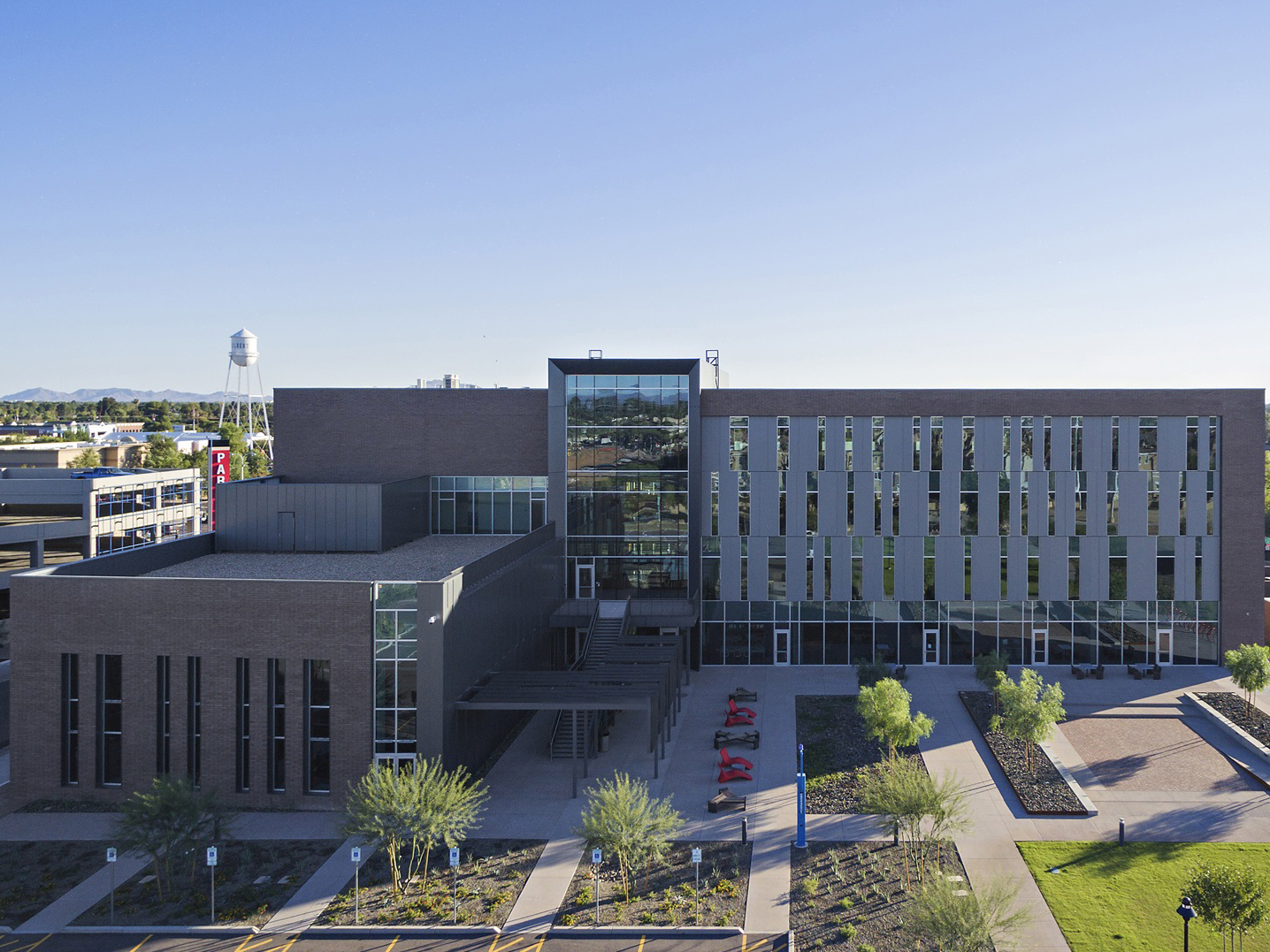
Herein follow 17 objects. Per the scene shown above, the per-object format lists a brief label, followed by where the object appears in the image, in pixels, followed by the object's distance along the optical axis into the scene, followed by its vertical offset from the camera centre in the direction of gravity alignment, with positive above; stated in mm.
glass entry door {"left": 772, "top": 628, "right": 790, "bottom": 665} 45406 -9193
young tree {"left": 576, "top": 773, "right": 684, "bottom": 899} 21844 -8711
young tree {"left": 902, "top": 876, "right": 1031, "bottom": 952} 17625 -8841
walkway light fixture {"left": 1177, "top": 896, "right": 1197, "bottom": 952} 18188 -8757
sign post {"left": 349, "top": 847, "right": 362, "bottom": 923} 21300 -9662
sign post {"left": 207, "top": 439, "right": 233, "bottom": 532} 69188 -1170
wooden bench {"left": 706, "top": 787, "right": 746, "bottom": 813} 27239 -10031
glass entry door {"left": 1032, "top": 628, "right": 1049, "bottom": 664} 44656 -8916
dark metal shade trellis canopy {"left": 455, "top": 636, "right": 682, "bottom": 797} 29422 -7755
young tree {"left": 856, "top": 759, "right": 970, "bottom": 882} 23016 -8583
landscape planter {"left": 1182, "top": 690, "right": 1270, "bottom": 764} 32688 -9738
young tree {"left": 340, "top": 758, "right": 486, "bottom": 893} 22562 -8669
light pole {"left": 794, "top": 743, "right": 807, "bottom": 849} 24453 -9275
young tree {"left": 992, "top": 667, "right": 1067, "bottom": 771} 29453 -7923
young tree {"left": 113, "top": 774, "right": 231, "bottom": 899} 22281 -8855
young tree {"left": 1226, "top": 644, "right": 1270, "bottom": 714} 34906 -7757
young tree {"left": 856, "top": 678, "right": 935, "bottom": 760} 28875 -8042
